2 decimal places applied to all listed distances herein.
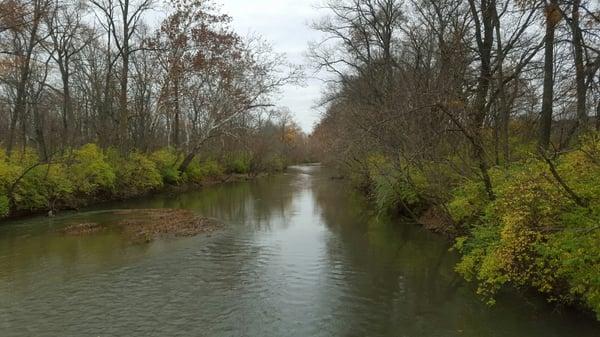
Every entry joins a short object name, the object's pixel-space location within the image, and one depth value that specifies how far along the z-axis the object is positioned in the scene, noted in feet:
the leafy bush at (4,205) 61.00
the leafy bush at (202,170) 124.77
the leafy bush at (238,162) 158.97
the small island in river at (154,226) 54.80
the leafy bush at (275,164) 189.30
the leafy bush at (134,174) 91.50
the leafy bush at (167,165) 107.76
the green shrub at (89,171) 77.30
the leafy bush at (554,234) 24.62
